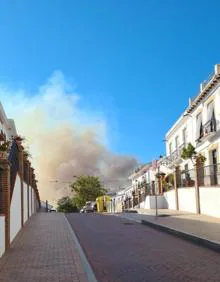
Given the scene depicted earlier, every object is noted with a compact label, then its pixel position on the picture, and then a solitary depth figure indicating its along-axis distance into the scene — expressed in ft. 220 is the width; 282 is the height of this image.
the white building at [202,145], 45.00
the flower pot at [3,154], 23.57
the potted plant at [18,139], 32.49
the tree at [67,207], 135.37
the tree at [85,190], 171.93
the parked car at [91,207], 113.87
